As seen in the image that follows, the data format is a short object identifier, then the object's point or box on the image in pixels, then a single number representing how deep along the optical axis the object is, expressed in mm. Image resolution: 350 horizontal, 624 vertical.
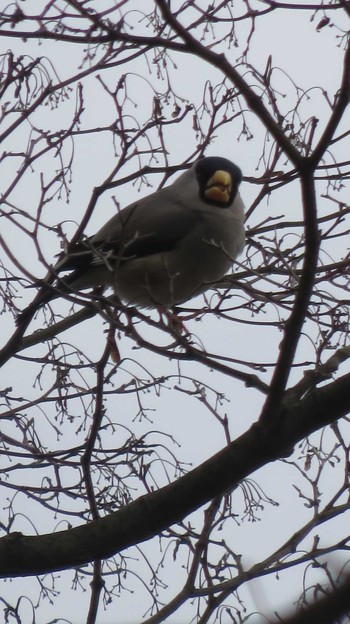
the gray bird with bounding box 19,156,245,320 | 9609
